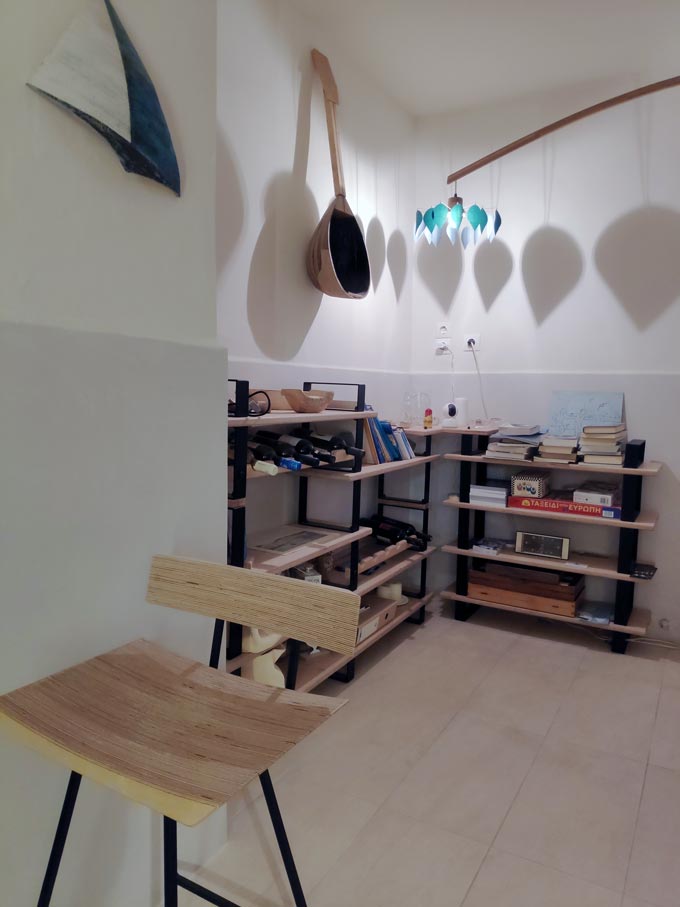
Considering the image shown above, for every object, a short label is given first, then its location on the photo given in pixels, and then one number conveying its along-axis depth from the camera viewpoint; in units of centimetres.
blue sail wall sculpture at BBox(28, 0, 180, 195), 122
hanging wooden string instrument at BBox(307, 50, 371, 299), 272
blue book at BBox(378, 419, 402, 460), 302
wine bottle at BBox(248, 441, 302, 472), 216
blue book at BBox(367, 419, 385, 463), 290
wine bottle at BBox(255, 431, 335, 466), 224
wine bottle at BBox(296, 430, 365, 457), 250
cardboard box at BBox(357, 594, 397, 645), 275
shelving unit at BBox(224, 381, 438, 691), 197
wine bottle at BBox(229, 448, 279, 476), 202
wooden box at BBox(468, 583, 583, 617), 312
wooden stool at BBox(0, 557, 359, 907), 97
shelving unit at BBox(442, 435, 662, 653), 293
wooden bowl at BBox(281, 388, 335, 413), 230
